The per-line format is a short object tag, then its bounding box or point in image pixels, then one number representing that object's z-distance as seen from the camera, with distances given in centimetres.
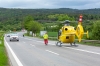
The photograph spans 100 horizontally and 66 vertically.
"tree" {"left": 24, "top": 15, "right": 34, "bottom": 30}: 13988
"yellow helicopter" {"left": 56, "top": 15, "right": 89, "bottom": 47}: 2728
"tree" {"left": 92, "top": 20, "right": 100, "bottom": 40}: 7392
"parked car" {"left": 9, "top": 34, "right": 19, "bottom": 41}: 5050
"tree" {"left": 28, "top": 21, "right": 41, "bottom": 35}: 11631
